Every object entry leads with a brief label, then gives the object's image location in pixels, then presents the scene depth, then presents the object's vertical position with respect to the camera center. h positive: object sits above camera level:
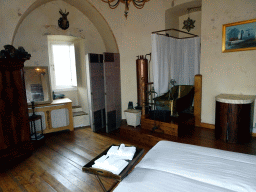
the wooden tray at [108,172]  1.57 -0.85
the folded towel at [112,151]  1.95 -0.80
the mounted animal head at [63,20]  4.41 +1.39
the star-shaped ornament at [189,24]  5.12 +1.44
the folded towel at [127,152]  1.87 -0.79
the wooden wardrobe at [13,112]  2.90 -0.54
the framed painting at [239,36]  3.40 +0.73
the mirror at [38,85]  4.15 -0.14
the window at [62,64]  5.02 +0.39
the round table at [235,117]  3.15 -0.77
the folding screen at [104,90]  4.32 -0.32
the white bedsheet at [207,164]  1.40 -0.81
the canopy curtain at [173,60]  3.83 +0.35
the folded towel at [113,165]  1.63 -0.82
